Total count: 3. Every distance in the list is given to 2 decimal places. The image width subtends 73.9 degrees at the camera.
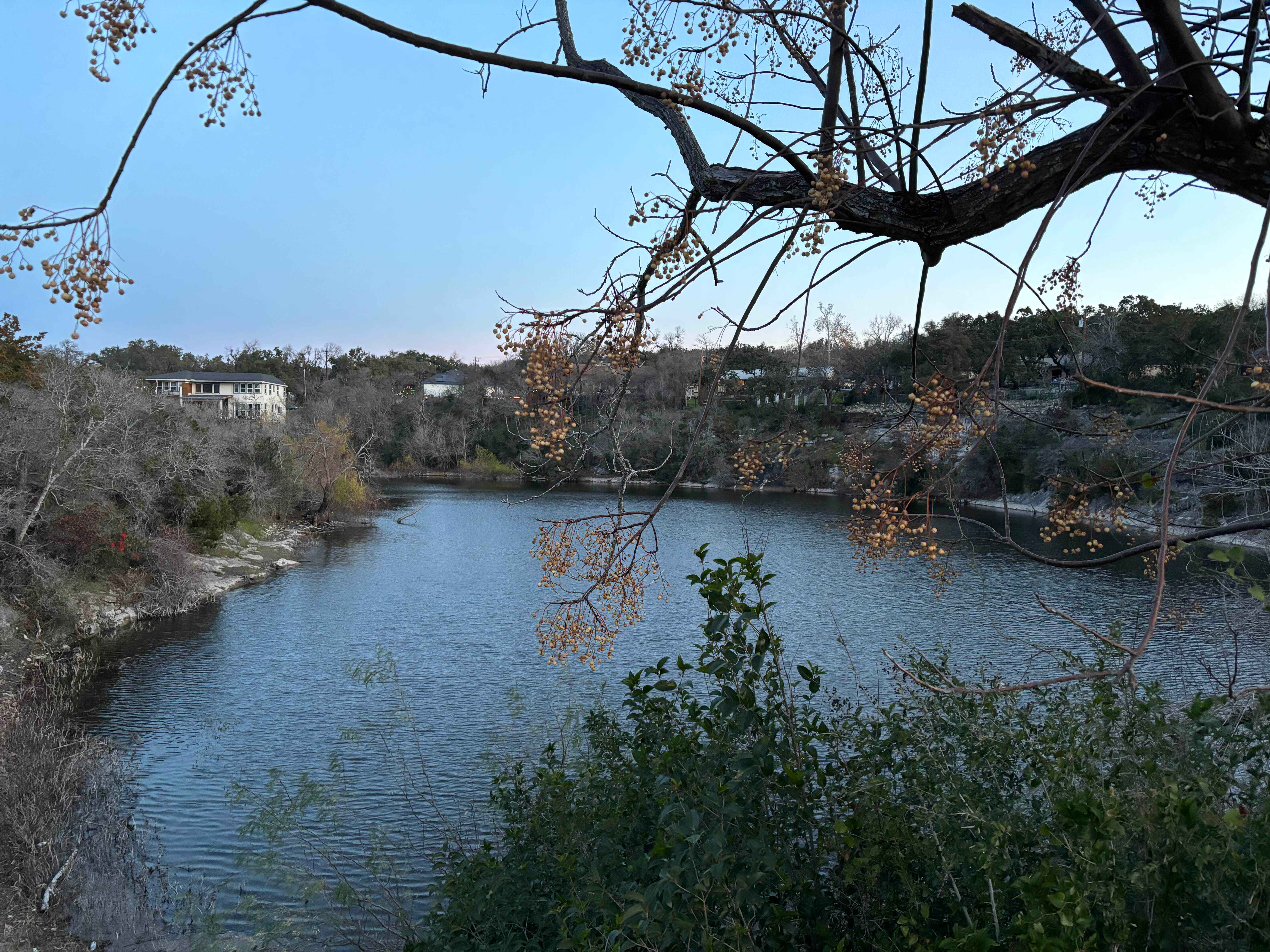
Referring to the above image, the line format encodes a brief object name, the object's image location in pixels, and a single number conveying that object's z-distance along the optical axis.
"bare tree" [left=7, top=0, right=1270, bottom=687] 1.89
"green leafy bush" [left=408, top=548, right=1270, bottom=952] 1.88
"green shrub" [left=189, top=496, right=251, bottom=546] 20.50
